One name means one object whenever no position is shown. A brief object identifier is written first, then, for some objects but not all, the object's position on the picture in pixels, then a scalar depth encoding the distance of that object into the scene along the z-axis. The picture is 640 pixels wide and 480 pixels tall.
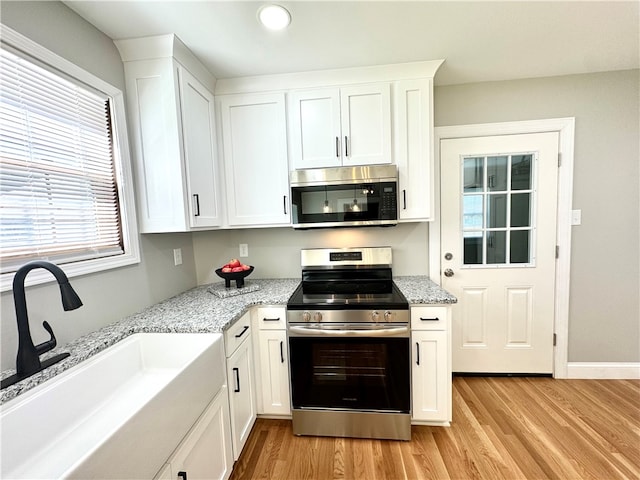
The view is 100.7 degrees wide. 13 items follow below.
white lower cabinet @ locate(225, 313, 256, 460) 1.42
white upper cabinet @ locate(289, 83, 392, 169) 1.85
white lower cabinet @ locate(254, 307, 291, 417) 1.71
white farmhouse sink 0.75
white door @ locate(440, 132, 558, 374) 2.10
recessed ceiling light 1.28
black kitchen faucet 0.90
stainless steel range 1.57
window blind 1.03
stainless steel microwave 1.82
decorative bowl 1.96
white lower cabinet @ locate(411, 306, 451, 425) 1.62
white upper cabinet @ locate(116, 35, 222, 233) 1.52
